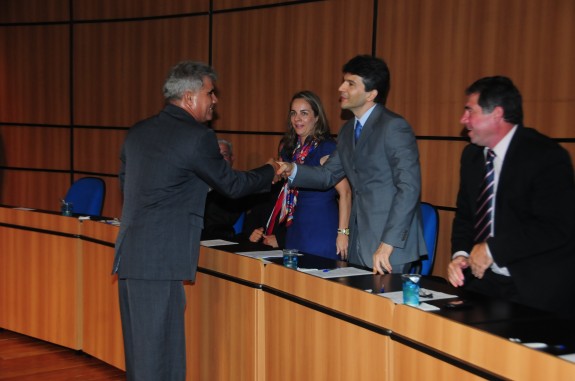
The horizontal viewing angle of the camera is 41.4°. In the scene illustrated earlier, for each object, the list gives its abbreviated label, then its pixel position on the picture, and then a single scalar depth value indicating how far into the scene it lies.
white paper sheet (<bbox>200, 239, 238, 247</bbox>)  3.95
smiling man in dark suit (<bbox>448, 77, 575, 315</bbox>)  2.66
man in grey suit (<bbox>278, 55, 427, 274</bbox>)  3.31
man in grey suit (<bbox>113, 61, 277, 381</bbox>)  3.22
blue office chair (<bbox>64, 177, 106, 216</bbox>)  5.69
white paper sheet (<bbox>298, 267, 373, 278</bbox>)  3.12
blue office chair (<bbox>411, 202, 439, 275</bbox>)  4.12
